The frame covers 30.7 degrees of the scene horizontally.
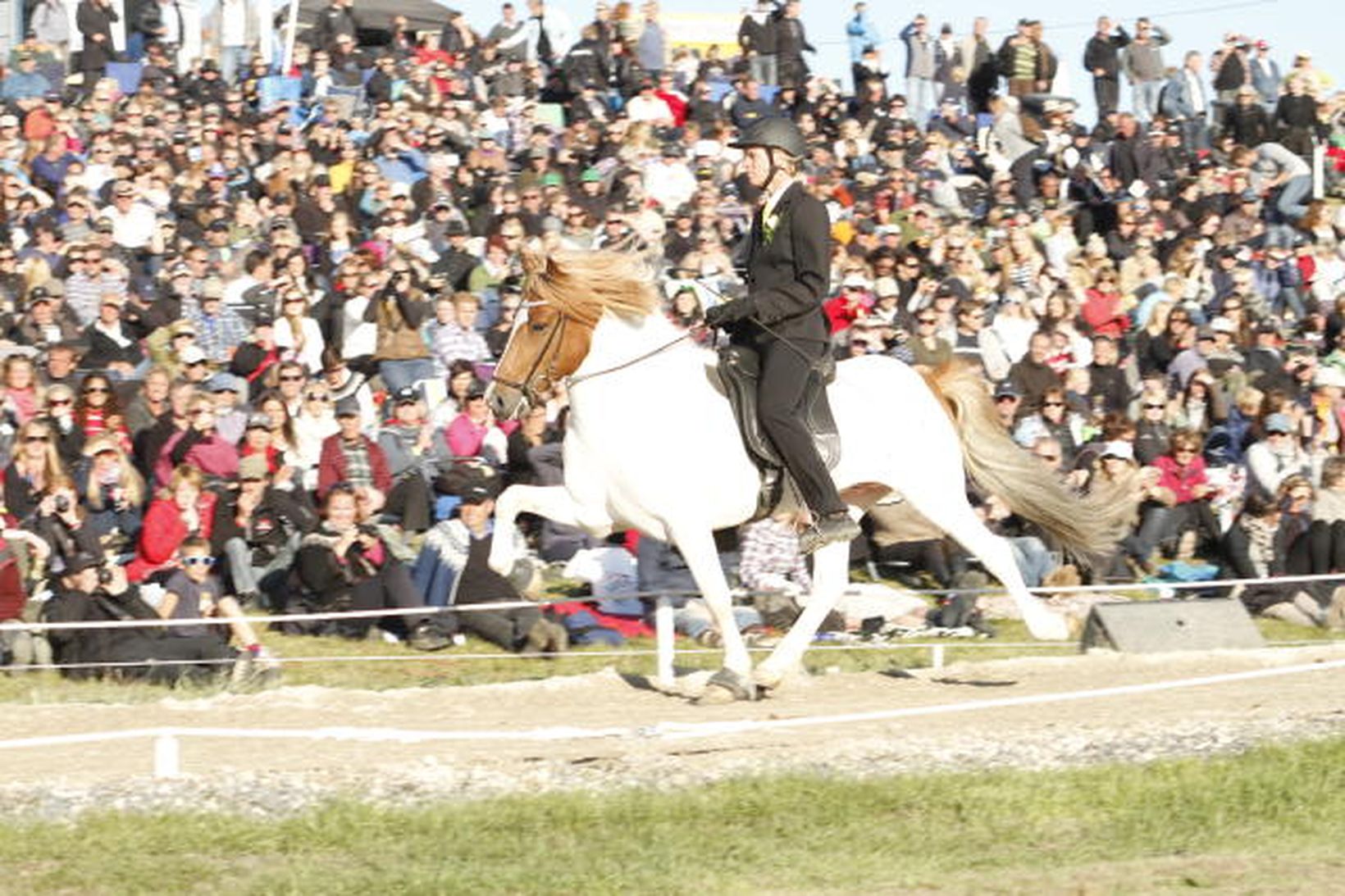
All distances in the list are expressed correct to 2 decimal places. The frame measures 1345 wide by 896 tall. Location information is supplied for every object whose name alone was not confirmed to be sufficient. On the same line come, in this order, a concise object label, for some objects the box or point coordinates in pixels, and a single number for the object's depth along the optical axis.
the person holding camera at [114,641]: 13.21
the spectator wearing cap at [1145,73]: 28.17
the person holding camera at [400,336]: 17.92
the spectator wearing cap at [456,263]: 19.36
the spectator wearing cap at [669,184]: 22.12
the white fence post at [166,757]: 9.12
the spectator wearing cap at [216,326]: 17.44
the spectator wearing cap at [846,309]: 18.12
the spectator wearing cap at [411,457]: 16.08
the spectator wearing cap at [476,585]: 14.66
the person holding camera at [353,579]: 14.70
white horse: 11.27
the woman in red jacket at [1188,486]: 17.69
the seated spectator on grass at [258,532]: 14.96
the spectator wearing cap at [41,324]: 16.66
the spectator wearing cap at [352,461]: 15.86
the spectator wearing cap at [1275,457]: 17.97
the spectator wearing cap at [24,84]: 21.91
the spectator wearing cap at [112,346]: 16.66
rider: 11.26
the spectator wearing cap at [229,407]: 16.12
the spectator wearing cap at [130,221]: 19.00
